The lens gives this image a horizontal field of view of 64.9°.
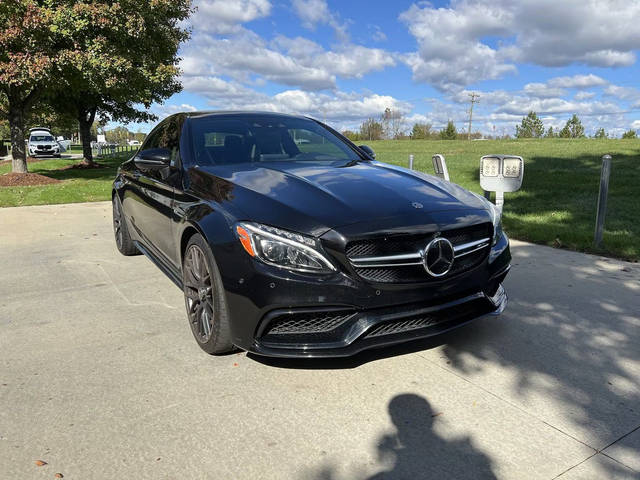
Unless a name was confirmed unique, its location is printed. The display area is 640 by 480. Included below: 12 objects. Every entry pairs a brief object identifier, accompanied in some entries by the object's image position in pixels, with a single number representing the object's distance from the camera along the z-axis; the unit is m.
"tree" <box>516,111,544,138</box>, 97.31
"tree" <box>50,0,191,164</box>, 12.71
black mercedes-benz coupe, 2.66
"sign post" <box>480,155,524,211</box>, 5.22
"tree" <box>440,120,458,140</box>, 85.20
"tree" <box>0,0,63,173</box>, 11.94
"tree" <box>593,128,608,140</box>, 83.43
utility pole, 84.56
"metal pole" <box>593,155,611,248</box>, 5.87
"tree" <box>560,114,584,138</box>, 90.38
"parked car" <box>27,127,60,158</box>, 34.38
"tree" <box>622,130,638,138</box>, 83.43
